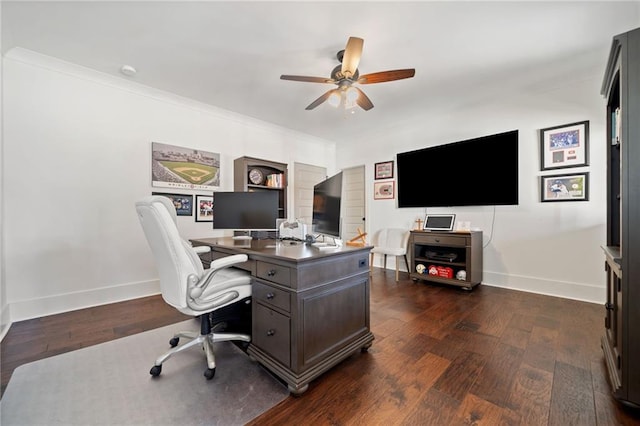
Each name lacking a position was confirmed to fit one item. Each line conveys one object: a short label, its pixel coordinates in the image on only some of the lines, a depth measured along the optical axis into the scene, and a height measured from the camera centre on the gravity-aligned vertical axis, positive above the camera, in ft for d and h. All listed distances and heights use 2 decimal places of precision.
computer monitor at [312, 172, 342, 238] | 6.12 +0.16
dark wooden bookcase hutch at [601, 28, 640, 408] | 4.04 -0.22
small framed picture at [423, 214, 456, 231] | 11.92 -0.42
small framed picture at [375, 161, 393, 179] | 15.23 +2.71
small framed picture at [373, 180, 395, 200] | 15.15 +1.44
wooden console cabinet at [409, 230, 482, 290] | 10.85 -2.06
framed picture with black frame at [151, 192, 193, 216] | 11.26 +0.42
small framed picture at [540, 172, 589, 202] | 9.46 +1.07
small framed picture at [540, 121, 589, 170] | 9.46 +2.71
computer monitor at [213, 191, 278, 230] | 8.25 +0.08
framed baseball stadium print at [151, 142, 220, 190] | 10.72 +2.07
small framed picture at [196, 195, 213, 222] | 11.93 +0.21
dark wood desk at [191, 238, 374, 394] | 4.64 -1.99
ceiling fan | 6.97 +4.27
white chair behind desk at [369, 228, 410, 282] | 13.19 -1.68
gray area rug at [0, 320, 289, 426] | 4.10 -3.40
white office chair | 4.83 -1.39
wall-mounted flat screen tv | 11.06 +2.00
